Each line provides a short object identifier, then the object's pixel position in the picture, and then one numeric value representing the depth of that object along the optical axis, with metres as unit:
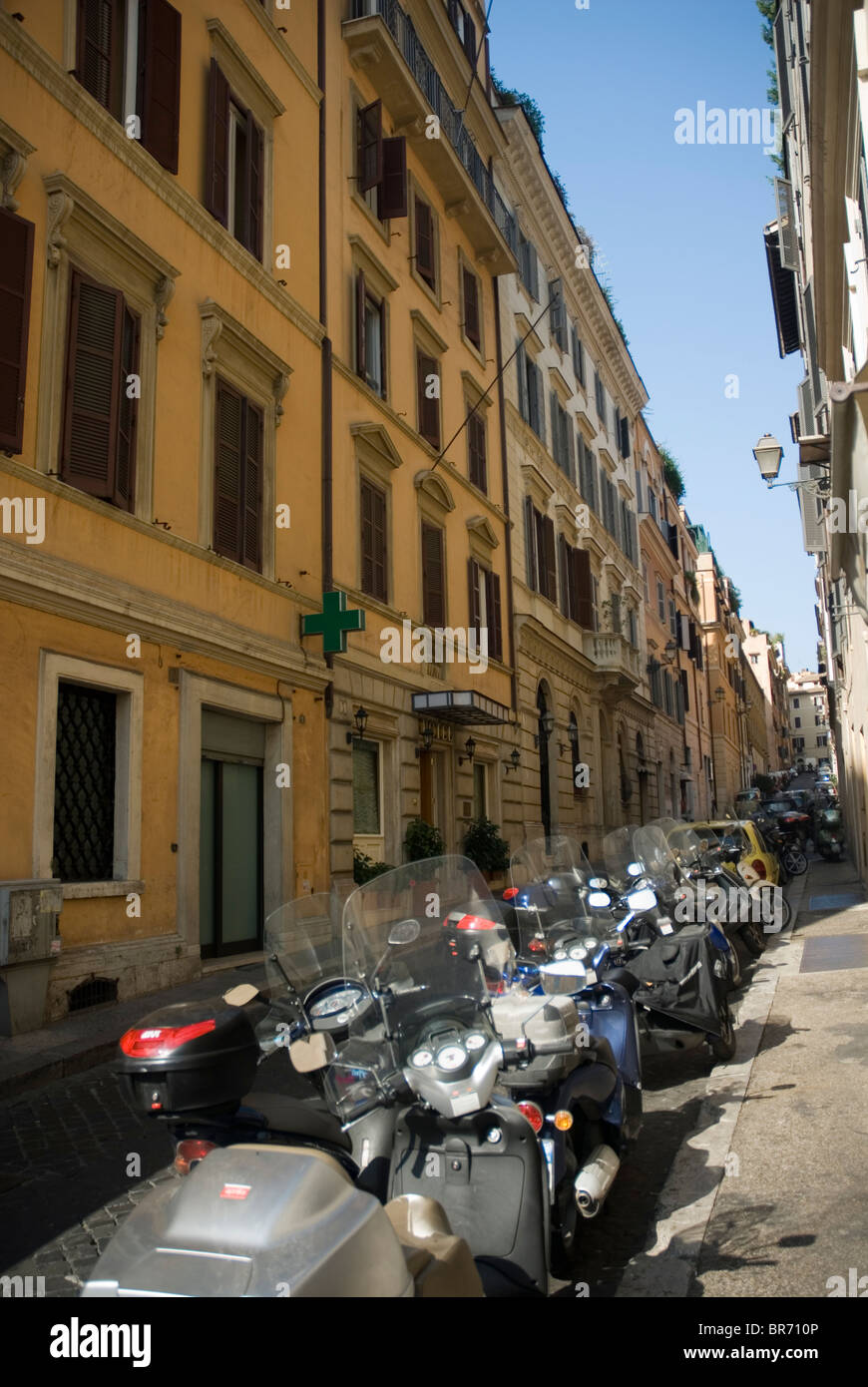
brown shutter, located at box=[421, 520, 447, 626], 17.53
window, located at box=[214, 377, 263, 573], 11.65
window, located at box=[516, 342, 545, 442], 24.28
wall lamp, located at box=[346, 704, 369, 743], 14.22
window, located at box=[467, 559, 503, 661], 19.89
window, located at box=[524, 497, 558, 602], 23.64
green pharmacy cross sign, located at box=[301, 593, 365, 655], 13.00
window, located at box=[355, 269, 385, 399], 16.36
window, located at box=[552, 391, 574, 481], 27.38
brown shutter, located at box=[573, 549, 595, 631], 27.09
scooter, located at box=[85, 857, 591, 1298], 1.80
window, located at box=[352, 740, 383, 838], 14.72
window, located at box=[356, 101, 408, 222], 16.20
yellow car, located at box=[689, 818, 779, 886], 15.04
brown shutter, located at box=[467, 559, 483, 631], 19.70
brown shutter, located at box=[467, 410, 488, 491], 20.50
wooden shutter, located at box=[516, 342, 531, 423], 24.10
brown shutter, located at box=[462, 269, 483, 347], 21.19
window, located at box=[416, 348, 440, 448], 18.19
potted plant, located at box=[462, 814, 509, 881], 17.59
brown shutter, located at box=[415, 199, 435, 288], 18.77
